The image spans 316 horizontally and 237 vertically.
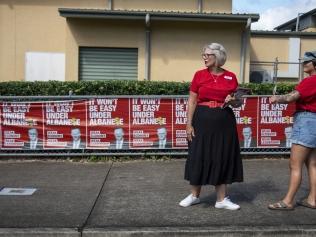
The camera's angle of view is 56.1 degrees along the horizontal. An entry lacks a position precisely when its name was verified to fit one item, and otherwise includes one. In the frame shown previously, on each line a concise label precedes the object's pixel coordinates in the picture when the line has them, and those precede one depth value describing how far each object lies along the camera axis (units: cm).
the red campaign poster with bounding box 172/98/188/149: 524
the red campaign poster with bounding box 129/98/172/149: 524
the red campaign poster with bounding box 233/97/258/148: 530
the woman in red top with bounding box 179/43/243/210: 331
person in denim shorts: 327
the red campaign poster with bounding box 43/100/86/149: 523
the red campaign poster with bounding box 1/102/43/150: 524
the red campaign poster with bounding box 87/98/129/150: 522
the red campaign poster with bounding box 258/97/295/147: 531
